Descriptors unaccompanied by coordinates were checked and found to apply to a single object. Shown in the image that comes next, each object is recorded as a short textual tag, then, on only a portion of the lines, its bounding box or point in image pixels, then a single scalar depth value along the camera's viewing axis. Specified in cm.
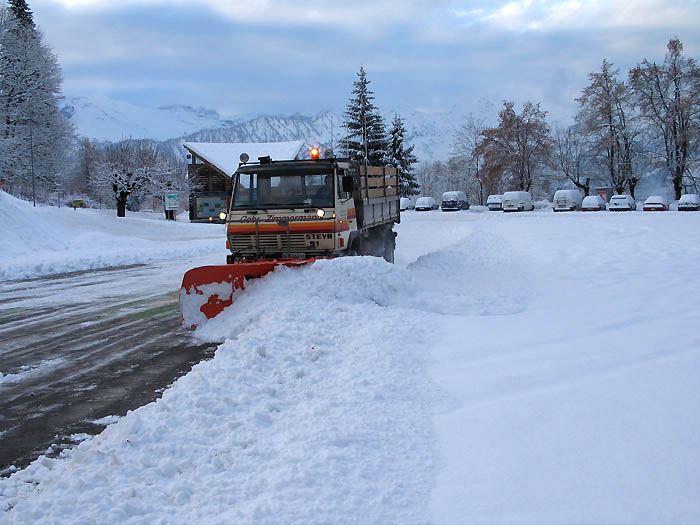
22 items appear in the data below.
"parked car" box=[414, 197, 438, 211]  5628
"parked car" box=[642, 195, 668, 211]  4156
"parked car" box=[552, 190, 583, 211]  4859
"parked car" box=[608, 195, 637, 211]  4309
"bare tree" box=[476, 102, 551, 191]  6338
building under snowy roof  5200
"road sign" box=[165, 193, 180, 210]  3638
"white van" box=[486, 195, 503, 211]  5291
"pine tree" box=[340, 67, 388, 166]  5594
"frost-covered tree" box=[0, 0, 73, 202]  3597
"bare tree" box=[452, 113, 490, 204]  8110
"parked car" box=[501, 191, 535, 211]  4956
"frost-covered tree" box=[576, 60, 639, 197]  5362
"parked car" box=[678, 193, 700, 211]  3978
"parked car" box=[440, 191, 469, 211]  5397
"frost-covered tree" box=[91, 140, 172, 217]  3981
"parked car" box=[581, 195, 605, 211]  4638
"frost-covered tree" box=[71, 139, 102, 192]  7312
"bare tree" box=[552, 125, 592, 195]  6373
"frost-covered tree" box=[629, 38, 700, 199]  4853
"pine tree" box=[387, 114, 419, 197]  6122
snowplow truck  952
